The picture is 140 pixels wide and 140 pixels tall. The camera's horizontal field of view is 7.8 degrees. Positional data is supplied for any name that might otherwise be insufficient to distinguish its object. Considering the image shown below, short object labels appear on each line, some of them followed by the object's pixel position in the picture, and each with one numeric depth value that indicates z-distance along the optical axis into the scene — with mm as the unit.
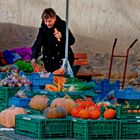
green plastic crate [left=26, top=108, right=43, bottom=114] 12789
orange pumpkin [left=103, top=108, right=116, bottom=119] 11652
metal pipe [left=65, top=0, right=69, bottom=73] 15424
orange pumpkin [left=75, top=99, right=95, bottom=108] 12324
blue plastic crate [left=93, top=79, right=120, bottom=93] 15446
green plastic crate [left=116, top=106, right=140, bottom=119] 11707
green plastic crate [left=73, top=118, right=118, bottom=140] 11391
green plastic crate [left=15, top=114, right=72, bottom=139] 11500
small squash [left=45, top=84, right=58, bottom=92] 13691
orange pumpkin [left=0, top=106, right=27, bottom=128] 12753
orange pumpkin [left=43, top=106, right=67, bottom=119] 11609
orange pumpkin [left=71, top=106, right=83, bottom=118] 11805
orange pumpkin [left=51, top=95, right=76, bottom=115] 12524
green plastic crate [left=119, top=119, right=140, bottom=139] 11707
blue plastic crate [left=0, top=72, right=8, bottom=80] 15337
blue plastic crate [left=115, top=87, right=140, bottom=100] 13255
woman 15903
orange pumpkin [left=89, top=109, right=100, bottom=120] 11554
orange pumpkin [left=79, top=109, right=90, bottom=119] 11587
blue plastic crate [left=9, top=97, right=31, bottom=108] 13407
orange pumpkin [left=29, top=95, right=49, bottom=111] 12829
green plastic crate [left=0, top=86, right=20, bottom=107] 14044
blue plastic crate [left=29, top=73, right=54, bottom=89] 14312
